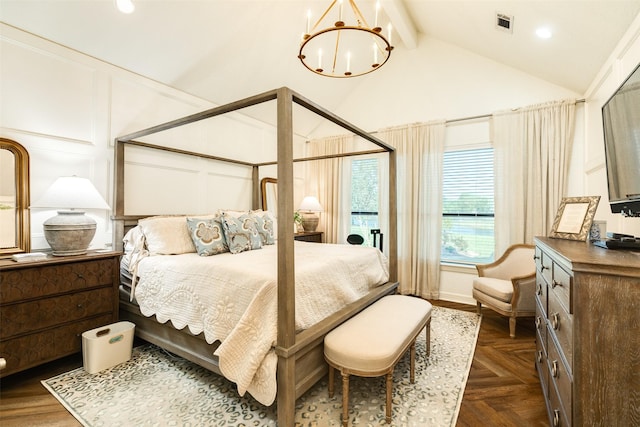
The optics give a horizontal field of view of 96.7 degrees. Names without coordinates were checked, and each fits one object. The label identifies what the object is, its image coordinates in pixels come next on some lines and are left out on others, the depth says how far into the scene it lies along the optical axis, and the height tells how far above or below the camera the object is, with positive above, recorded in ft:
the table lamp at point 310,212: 14.38 +0.07
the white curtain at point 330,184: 15.17 +1.60
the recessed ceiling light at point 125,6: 7.47 +5.52
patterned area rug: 5.30 -3.82
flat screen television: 4.65 +1.26
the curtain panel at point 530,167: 10.20 +1.76
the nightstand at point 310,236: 13.69 -1.15
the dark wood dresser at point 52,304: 6.02 -2.14
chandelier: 11.25 +7.36
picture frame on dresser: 5.66 -0.10
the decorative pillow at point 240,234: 8.66 -0.64
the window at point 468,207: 12.03 +0.29
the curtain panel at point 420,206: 12.62 +0.34
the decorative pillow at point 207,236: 8.12 -0.67
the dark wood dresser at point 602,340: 3.18 -1.47
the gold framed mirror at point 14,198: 6.97 +0.37
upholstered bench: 5.08 -2.45
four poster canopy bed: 4.91 -1.60
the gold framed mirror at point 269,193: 13.62 +1.02
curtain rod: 11.76 +4.03
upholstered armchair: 8.94 -2.44
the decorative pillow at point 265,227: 10.22 -0.51
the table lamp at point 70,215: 6.93 -0.05
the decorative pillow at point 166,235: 8.05 -0.65
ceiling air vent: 8.39 +5.84
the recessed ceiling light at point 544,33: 7.98 +5.17
